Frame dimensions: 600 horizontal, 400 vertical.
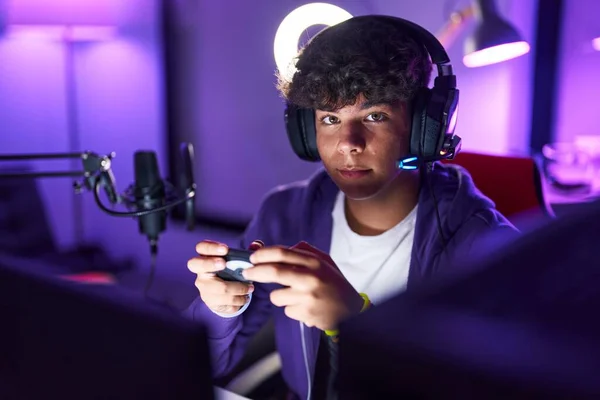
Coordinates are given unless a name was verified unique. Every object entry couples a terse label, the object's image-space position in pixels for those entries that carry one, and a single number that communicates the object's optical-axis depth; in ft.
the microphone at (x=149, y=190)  3.73
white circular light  3.25
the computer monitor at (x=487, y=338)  0.82
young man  3.14
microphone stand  3.69
